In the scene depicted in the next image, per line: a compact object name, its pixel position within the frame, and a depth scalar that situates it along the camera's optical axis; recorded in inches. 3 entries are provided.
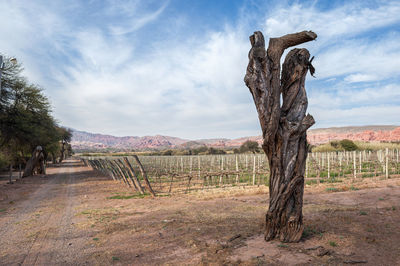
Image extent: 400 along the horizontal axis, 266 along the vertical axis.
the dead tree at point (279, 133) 169.5
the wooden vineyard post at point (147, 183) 429.3
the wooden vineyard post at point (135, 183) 455.0
